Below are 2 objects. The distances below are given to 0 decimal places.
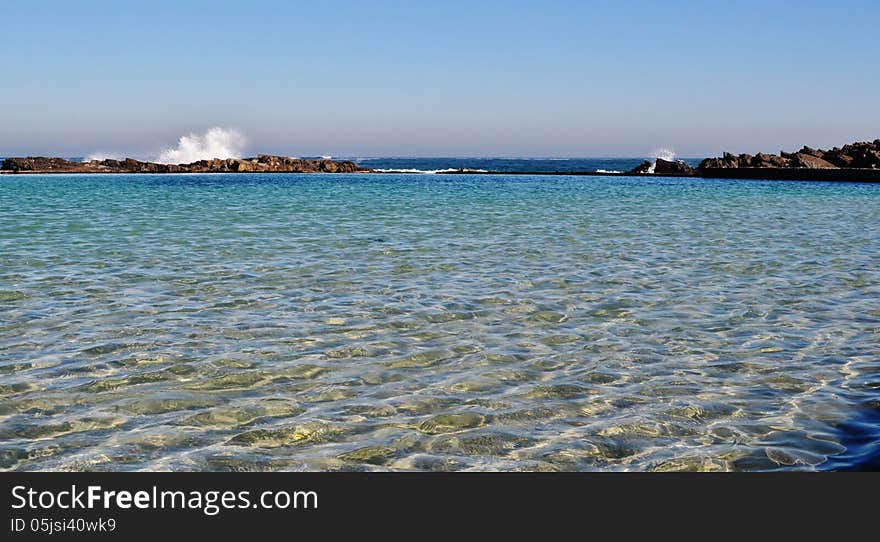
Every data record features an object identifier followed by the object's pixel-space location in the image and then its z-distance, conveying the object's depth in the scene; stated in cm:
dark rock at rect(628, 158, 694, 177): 8369
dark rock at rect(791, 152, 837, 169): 7075
